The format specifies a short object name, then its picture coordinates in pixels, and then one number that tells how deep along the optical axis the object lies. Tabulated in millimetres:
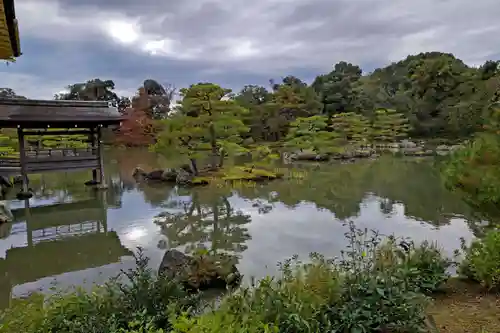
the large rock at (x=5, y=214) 7418
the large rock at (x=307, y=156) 17859
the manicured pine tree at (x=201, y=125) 12164
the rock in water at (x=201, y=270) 4188
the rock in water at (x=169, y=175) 12375
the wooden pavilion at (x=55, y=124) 9344
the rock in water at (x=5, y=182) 11039
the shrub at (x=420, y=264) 3248
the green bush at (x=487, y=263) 3294
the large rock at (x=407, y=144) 21181
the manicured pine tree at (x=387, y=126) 22531
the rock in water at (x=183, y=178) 11688
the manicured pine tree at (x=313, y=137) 17953
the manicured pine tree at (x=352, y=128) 21891
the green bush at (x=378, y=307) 2420
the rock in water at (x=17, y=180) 12211
